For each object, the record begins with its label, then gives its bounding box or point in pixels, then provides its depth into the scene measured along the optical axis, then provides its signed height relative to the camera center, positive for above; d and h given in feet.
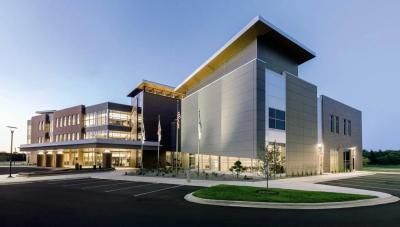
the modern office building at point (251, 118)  132.46 +10.87
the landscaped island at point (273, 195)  57.06 -11.82
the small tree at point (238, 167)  117.19 -11.48
